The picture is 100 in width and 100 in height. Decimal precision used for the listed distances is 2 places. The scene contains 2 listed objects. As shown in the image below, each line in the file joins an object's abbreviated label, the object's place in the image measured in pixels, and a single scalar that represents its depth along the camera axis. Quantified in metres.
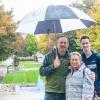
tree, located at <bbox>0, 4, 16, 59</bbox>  18.92
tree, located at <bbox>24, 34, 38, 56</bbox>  50.18
